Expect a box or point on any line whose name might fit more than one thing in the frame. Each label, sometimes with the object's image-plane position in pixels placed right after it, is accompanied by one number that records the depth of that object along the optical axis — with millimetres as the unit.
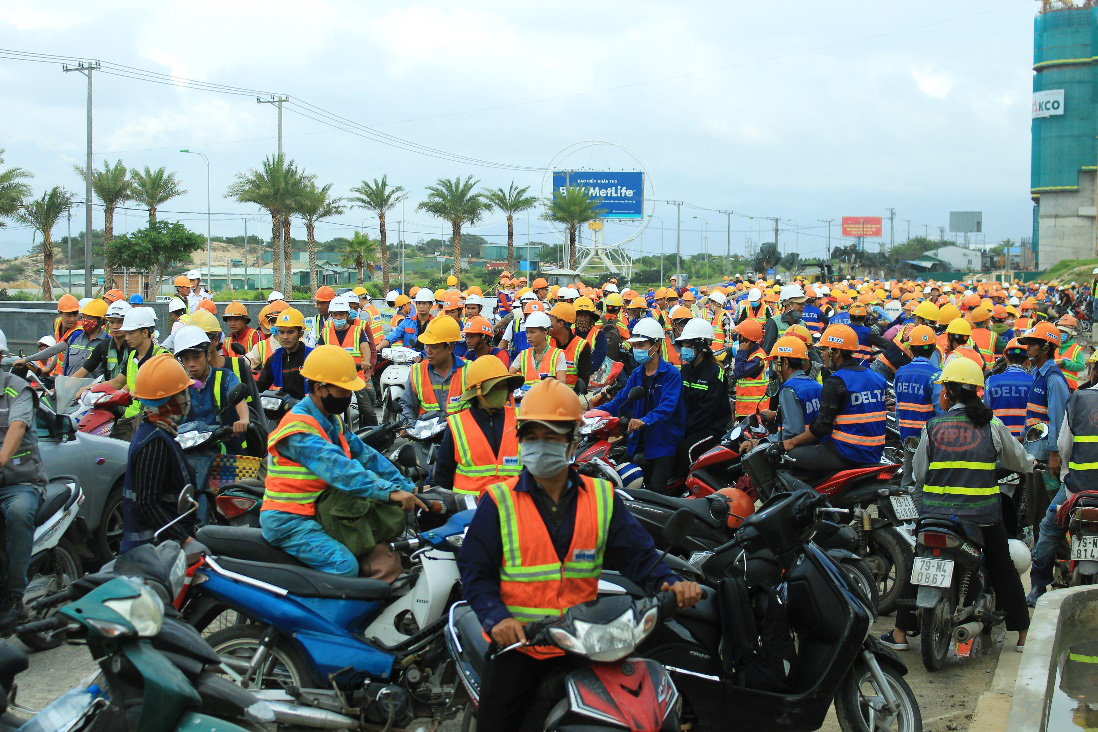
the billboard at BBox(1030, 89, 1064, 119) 103250
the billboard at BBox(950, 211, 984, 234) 156000
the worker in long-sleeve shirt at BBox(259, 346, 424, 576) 4938
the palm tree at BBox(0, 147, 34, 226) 42781
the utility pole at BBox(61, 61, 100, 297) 38875
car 7207
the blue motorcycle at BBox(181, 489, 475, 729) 4762
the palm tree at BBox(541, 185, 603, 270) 57219
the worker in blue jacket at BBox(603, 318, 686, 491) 8547
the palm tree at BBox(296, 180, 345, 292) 49406
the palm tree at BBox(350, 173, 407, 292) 51156
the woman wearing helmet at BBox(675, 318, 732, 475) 8875
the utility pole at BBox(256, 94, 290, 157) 46375
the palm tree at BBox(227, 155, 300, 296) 46375
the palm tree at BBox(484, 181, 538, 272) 54312
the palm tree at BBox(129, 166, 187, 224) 50312
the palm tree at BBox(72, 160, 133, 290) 48938
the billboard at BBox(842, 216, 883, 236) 143125
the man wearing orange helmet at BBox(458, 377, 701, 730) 3705
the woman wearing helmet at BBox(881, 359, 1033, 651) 6383
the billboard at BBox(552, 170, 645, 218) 73250
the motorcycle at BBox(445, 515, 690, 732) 3396
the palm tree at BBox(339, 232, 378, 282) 60959
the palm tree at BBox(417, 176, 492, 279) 51438
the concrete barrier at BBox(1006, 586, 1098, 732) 4883
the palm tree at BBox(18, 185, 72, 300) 47438
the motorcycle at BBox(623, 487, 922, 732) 4789
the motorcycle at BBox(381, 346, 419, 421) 11961
